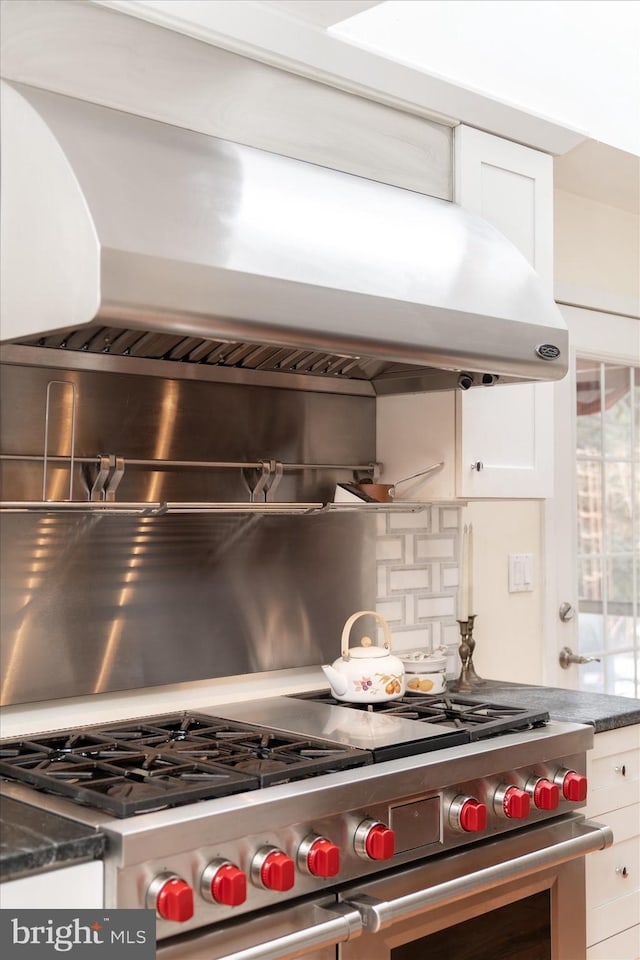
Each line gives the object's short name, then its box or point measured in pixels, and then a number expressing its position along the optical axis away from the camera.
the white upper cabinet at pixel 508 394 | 2.61
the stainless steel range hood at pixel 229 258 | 1.66
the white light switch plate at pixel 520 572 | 3.31
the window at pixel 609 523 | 3.60
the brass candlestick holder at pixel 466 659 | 2.84
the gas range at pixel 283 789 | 1.62
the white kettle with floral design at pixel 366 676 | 2.42
